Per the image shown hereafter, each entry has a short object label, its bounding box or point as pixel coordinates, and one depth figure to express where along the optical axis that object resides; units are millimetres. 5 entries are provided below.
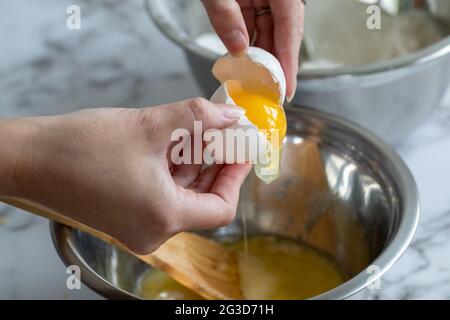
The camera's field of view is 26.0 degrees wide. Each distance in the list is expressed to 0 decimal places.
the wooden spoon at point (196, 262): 615
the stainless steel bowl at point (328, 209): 590
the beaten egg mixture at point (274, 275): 653
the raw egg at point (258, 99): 557
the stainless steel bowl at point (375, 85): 646
